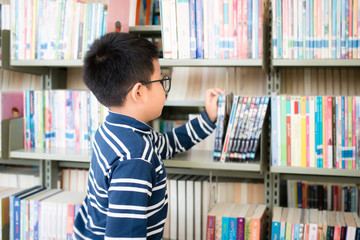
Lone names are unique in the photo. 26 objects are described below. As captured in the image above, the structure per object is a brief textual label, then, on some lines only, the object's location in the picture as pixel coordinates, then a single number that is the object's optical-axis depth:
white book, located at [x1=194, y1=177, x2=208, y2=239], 1.64
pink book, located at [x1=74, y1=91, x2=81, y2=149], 1.67
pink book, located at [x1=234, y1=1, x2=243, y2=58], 1.43
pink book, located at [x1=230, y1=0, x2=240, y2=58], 1.44
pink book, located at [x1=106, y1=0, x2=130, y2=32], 1.48
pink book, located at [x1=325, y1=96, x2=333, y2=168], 1.36
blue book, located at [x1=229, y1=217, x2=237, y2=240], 1.43
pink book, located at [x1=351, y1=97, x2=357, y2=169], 1.35
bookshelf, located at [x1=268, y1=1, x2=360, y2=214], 1.34
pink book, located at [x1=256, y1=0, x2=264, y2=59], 1.42
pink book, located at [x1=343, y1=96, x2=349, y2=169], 1.36
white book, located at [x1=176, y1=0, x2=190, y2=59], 1.47
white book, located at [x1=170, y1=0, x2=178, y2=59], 1.48
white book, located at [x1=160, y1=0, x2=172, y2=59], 1.49
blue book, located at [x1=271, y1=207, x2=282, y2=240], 1.39
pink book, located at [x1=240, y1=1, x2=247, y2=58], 1.43
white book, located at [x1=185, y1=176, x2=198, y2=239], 1.65
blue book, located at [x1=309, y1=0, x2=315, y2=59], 1.38
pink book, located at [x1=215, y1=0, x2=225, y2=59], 1.45
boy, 1.00
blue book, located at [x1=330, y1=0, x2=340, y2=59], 1.37
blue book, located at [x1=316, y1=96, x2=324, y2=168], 1.37
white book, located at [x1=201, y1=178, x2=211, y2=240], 1.65
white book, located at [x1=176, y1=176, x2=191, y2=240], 1.66
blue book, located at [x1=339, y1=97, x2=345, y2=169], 1.36
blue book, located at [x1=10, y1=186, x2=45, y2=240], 1.66
